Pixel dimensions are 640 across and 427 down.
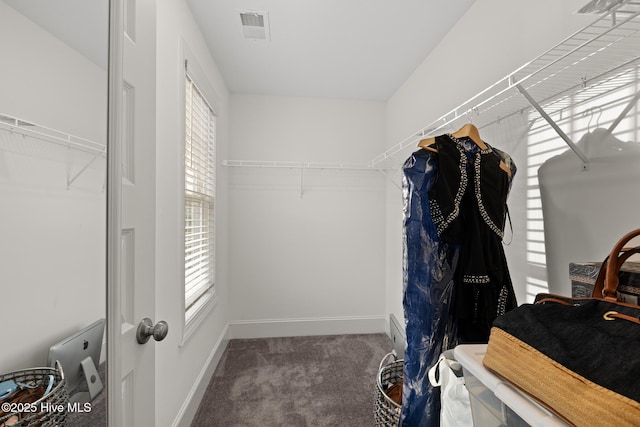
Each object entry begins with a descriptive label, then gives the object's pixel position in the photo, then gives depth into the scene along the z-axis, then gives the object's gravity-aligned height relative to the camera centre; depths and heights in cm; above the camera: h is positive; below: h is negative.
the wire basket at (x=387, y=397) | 126 -87
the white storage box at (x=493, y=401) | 49 -36
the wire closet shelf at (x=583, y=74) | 86 +51
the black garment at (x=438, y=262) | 104 -17
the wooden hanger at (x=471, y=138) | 110 +32
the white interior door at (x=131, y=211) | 71 +3
